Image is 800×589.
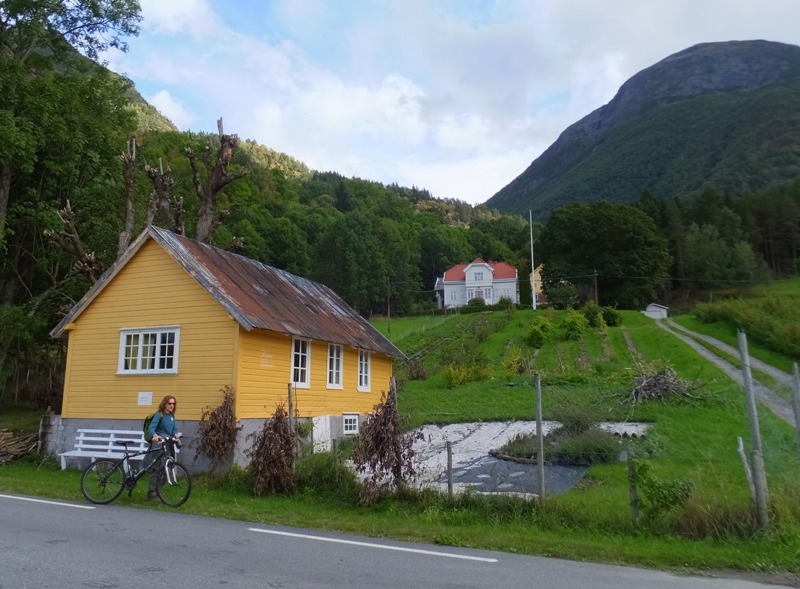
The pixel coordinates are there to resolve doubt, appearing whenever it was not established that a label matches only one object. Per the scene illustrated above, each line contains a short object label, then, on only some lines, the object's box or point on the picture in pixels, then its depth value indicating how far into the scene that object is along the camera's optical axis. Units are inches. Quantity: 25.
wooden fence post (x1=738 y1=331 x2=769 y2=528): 298.2
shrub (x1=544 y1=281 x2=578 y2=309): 2546.8
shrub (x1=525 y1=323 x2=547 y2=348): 1715.1
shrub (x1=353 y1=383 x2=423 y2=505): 388.5
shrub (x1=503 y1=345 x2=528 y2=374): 1366.9
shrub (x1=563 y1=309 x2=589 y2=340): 1775.3
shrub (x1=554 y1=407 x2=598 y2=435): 578.2
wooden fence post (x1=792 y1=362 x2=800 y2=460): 316.8
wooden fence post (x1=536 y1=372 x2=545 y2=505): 351.6
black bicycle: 412.2
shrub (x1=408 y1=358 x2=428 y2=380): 1403.8
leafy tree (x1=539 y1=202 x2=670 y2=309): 2554.1
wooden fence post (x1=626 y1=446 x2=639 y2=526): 324.2
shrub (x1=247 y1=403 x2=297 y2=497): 429.4
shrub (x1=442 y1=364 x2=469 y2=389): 1242.1
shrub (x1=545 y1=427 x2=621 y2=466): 503.5
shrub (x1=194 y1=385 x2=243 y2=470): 534.6
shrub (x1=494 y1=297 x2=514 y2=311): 2728.8
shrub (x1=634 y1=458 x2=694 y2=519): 320.2
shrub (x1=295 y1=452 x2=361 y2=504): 409.1
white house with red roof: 3516.2
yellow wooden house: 587.5
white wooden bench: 590.2
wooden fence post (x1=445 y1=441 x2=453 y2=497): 376.4
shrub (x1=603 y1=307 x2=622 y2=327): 1979.6
